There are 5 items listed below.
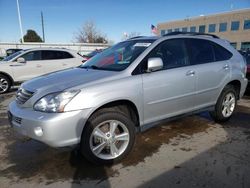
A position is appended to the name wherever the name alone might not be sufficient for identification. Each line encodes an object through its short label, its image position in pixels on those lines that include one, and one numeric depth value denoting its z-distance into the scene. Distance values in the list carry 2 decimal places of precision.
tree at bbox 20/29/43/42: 43.38
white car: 7.18
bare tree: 43.46
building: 37.05
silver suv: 2.31
